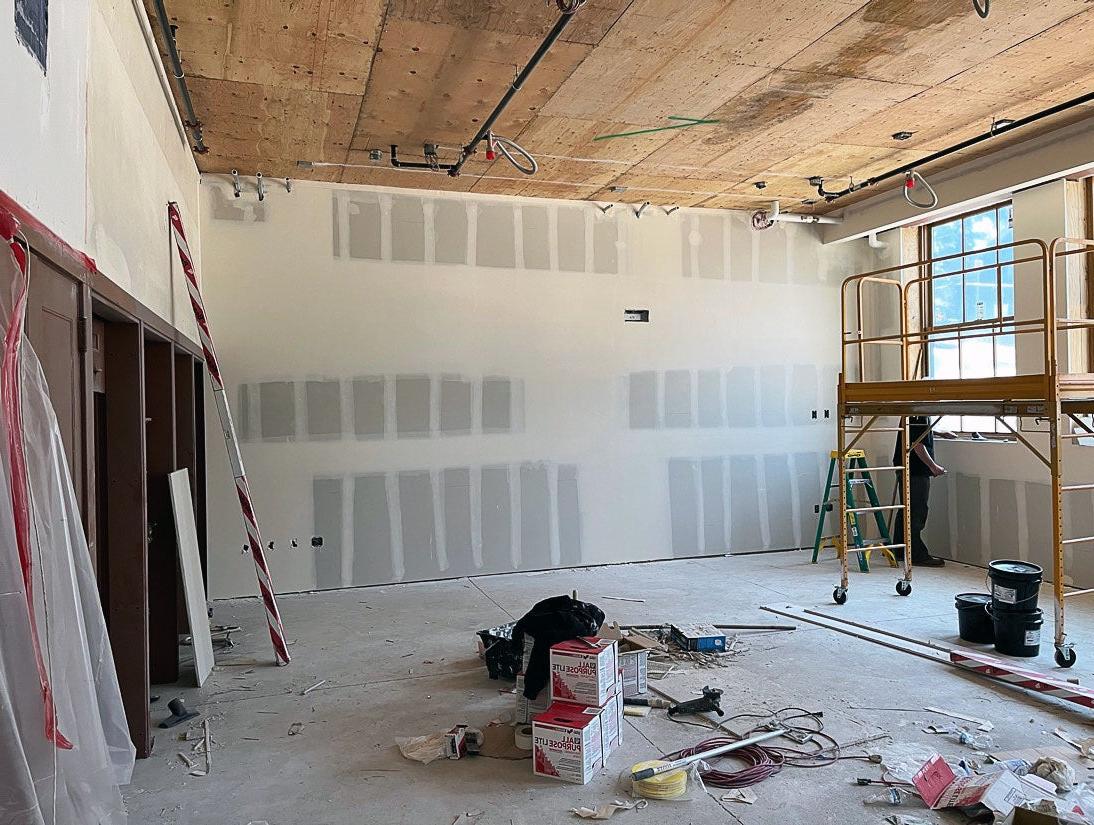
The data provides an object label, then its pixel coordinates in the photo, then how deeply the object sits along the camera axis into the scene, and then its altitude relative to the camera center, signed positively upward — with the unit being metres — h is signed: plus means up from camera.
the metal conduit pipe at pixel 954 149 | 4.99 +1.97
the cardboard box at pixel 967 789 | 2.64 -1.35
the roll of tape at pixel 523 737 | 3.27 -1.37
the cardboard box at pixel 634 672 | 3.86 -1.29
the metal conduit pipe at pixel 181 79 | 3.46 +1.86
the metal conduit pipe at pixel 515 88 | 3.62 +1.85
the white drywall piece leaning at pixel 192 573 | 4.11 -0.84
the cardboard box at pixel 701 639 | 4.50 -1.33
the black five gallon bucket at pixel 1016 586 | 4.32 -1.01
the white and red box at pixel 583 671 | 3.10 -1.04
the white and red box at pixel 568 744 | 2.97 -1.28
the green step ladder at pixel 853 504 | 7.06 -0.90
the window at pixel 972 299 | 6.55 +0.98
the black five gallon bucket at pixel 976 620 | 4.61 -1.27
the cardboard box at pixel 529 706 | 3.33 -1.26
